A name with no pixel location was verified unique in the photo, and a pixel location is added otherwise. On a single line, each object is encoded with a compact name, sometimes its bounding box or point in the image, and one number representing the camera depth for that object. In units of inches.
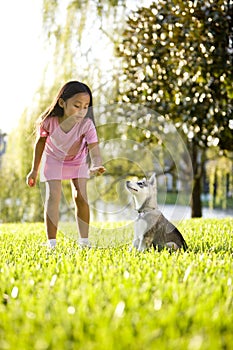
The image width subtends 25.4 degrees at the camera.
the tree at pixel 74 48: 338.0
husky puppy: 128.0
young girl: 147.7
